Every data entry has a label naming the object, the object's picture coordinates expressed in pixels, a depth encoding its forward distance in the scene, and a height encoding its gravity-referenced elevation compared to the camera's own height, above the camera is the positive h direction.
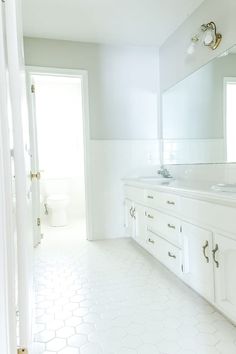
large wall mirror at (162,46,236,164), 2.23 +0.41
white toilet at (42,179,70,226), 4.33 -0.79
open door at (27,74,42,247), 3.08 +0.14
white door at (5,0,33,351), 0.93 -0.08
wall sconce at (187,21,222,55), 2.23 +1.03
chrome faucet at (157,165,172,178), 3.26 -0.19
